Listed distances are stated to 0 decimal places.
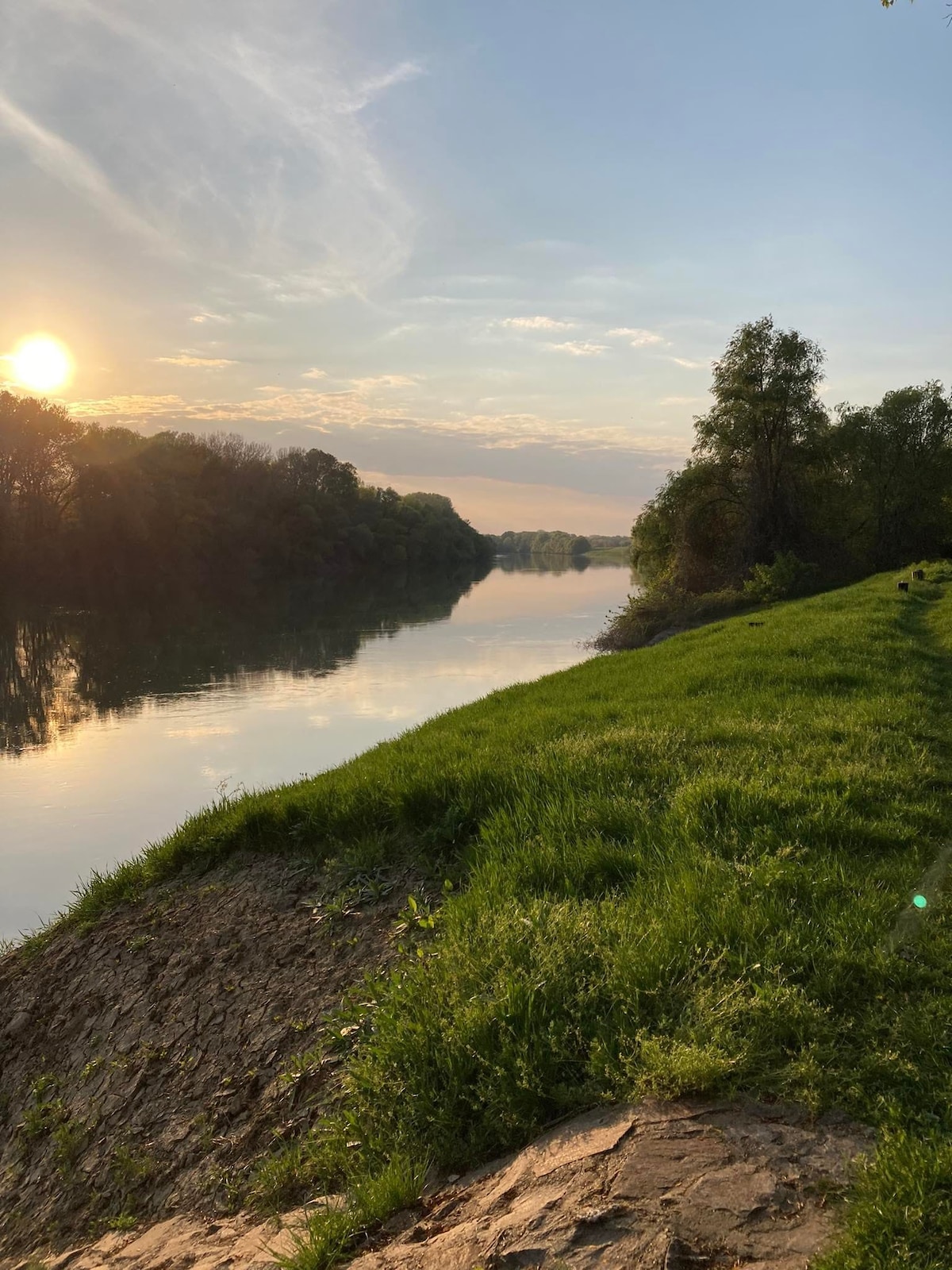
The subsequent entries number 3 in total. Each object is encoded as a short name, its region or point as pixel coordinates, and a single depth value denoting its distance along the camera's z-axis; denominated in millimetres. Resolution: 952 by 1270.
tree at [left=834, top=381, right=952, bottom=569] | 43000
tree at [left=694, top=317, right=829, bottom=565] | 37312
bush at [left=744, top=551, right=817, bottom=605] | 30828
